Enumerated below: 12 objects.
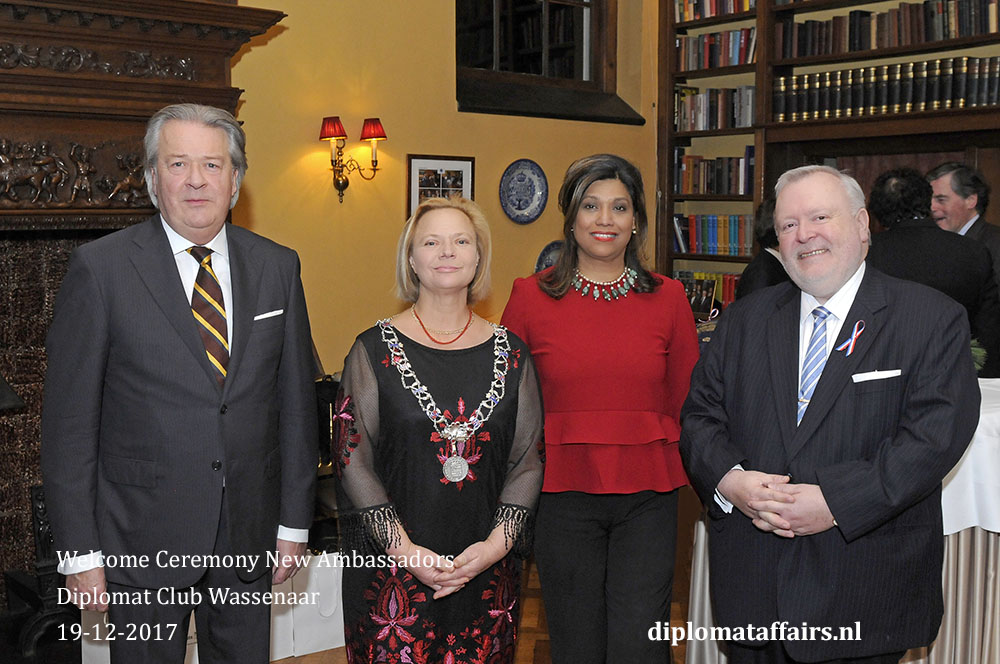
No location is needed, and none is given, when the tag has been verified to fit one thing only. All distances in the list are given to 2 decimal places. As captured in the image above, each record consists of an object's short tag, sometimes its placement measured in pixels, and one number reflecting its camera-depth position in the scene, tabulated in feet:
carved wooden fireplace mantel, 12.25
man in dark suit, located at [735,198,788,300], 12.23
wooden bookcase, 19.10
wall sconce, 17.93
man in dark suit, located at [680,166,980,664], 6.34
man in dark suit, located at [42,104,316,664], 6.56
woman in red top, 7.87
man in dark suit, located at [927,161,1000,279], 15.85
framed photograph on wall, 19.27
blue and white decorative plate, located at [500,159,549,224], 21.03
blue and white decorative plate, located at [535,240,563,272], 21.75
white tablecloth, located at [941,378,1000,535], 8.60
